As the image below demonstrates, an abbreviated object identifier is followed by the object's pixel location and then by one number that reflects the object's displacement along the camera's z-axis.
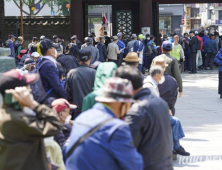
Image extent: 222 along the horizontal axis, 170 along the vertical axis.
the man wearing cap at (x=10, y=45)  21.47
